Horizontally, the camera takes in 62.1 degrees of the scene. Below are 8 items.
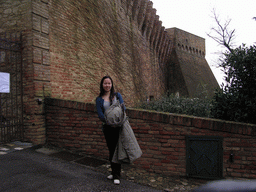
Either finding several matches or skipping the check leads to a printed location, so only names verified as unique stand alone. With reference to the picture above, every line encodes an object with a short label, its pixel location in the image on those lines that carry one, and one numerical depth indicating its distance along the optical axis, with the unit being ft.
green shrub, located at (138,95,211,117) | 22.77
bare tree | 50.47
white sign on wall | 14.78
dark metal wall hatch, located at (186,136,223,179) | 12.30
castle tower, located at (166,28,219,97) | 58.49
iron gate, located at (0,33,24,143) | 15.10
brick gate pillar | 15.76
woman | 10.18
